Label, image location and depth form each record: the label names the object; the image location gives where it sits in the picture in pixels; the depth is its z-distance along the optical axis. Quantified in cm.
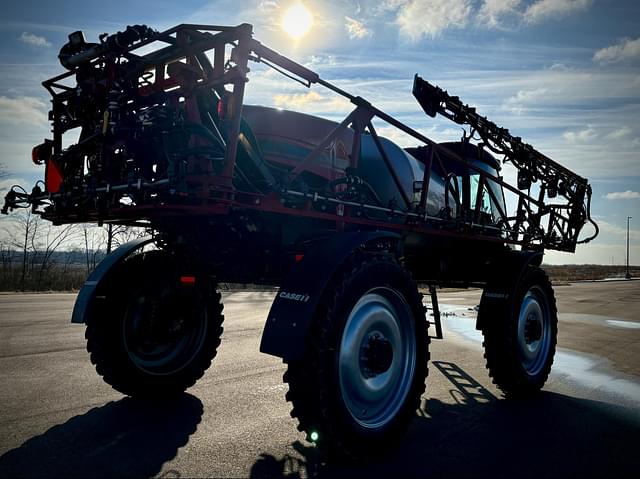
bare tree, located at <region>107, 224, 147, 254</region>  2101
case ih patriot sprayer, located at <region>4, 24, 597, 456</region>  351
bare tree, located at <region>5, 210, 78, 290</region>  2866
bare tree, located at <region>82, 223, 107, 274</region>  3807
